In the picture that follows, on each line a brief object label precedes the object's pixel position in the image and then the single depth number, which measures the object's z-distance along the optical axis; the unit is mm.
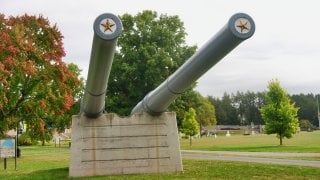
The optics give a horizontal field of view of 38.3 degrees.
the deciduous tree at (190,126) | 44478
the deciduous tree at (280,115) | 35281
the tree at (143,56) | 34969
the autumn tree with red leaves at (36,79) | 25031
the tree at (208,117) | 104562
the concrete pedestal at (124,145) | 12383
